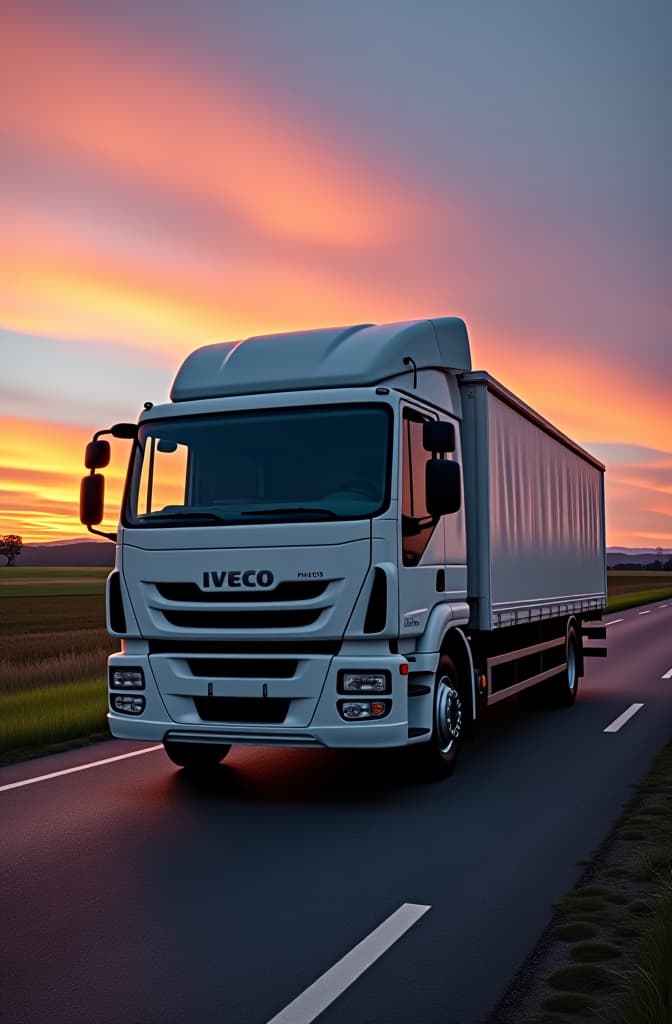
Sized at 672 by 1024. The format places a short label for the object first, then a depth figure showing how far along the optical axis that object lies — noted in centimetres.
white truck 736
